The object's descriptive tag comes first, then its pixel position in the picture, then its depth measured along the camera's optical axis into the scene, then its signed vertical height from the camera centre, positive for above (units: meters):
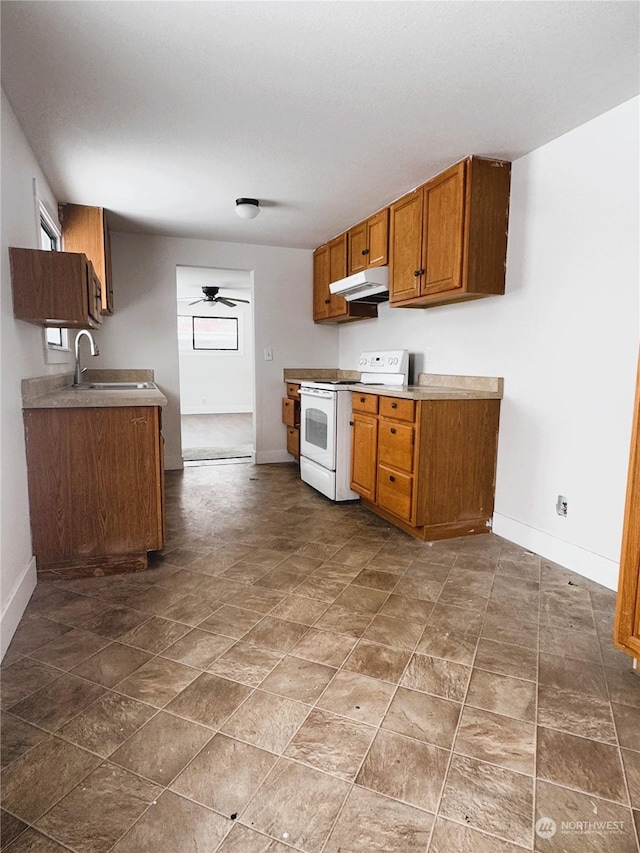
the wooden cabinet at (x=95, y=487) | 2.32 -0.61
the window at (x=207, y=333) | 9.66 +0.62
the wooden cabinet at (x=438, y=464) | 2.82 -0.59
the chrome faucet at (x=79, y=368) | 3.01 -0.04
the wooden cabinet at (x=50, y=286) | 2.19 +0.35
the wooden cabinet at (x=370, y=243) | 3.68 +0.98
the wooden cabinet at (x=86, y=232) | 3.74 +1.01
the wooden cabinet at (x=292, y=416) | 4.81 -0.52
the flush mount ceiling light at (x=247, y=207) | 3.54 +1.14
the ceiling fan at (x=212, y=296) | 7.46 +1.05
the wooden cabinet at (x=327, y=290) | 4.47 +0.77
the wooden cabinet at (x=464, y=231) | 2.76 +0.79
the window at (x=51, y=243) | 3.11 +0.86
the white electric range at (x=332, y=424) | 3.60 -0.46
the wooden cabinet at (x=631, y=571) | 1.55 -0.66
